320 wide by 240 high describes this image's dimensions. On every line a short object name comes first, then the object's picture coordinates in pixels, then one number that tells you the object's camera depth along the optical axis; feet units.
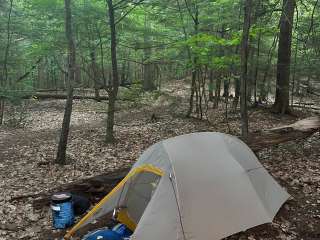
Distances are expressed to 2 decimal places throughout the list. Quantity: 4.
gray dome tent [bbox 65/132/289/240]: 11.74
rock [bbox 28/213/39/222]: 15.04
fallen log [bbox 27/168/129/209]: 16.42
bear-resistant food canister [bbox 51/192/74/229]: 14.21
